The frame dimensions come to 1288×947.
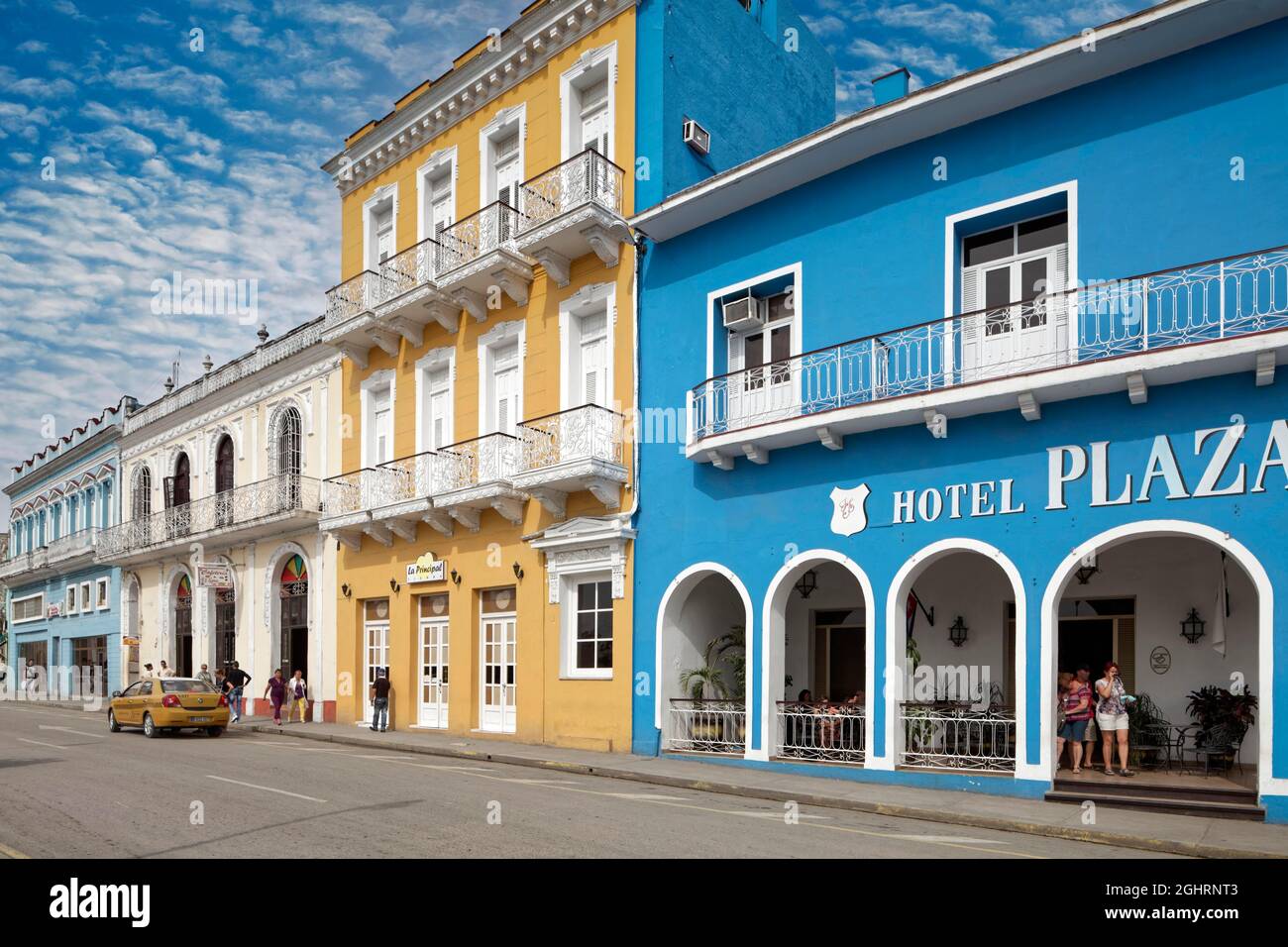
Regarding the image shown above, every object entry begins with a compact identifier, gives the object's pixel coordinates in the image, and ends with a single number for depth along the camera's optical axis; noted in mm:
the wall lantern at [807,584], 17922
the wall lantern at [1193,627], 13859
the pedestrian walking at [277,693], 24864
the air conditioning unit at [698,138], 18578
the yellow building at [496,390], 18500
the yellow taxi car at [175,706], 21578
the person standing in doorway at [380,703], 22188
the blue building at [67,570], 38188
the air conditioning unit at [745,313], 16578
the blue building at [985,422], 11773
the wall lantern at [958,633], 15891
